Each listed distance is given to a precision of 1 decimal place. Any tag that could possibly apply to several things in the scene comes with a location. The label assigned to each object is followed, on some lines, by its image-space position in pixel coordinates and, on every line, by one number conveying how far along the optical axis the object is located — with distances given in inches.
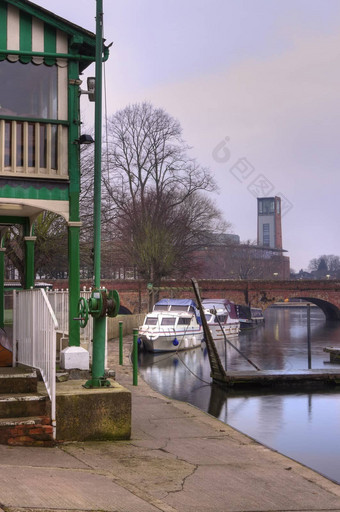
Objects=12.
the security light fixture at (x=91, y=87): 425.7
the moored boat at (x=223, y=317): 1759.4
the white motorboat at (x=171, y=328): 1435.8
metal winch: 384.2
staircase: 331.9
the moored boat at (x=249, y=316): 2369.6
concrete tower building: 7037.4
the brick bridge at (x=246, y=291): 2458.2
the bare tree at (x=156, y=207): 2145.7
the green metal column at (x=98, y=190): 399.9
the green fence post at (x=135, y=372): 693.9
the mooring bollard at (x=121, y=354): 909.0
